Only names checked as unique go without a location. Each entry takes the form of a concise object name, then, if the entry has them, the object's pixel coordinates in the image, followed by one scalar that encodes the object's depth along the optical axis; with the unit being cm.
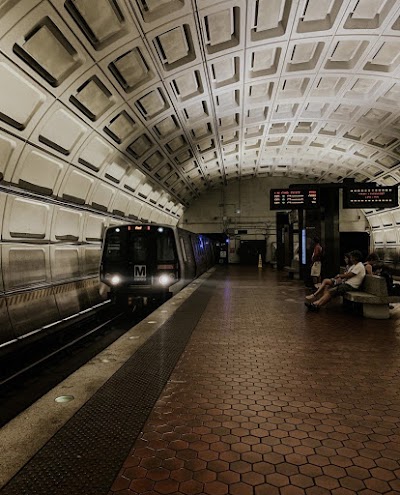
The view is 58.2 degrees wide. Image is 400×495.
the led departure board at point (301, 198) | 1113
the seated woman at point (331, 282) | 759
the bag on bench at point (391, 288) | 655
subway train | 1029
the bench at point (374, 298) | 646
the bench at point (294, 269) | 1442
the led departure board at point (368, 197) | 1179
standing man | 1073
